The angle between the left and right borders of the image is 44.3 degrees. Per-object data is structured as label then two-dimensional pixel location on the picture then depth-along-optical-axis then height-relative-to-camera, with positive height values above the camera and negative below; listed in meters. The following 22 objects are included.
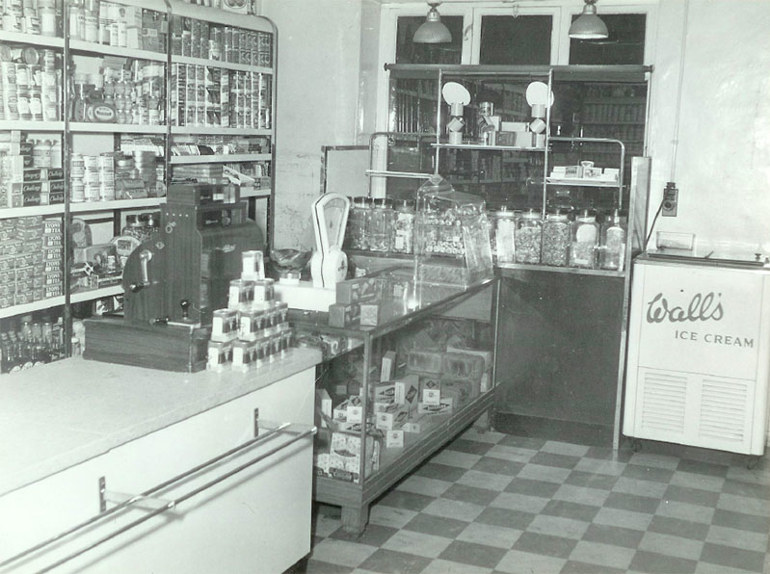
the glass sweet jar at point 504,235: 5.51 -0.34
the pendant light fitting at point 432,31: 6.00 +0.90
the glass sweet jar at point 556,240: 5.41 -0.36
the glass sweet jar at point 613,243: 5.31 -0.36
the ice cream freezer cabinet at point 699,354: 5.04 -0.92
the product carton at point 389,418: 4.37 -1.14
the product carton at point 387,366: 4.79 -0.98
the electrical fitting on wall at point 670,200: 5.75 -0.11
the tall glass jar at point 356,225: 5.72 -0.33
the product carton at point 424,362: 5.09 -1.02
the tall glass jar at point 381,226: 5.67 -0.33
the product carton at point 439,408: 4.90 -1.22
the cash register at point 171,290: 3.15 -0.43
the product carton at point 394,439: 4.36 -1.22
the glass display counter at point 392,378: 3.93 -1.02
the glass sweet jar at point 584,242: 5.34 -0.36
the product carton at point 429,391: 4.98 -1.14
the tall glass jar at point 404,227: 5.61 -0.32
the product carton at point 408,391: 4.68 -1.09
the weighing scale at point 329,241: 4.38 -0.34
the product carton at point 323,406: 4.02 -1.00
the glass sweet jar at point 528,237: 5.47 -0.35
